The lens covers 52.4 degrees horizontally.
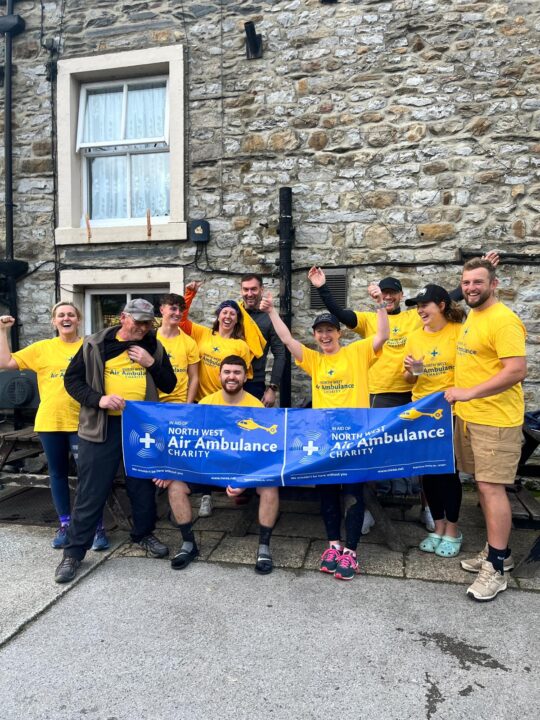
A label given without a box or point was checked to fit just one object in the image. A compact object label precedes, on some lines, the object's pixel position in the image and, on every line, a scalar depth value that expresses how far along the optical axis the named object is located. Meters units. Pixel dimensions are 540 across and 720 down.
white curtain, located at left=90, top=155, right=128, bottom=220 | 7.09
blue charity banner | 3.94
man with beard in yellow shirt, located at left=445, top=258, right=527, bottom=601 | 3.47
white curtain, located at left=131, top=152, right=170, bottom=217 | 6.92
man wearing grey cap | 3.91
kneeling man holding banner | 3.96
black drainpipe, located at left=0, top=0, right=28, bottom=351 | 6.95
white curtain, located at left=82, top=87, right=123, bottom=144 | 7.01
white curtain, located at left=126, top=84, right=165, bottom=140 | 6.85
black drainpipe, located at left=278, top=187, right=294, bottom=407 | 6.17
